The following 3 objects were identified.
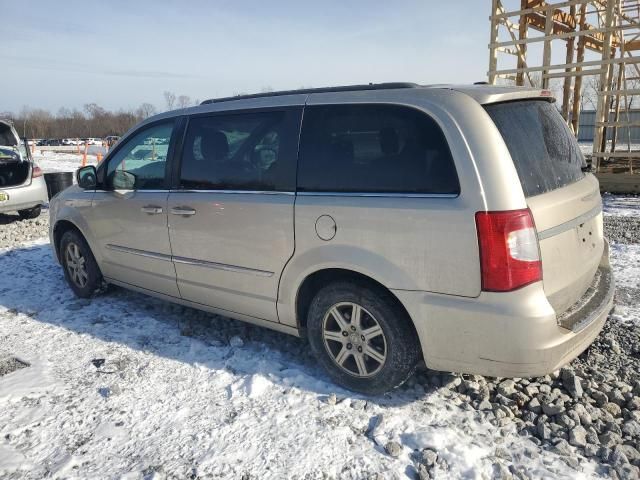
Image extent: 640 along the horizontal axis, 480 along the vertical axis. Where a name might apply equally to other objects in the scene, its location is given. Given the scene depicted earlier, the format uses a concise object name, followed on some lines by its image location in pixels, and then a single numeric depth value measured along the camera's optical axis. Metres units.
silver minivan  2.62
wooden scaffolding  10.96
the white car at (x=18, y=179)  8.82
